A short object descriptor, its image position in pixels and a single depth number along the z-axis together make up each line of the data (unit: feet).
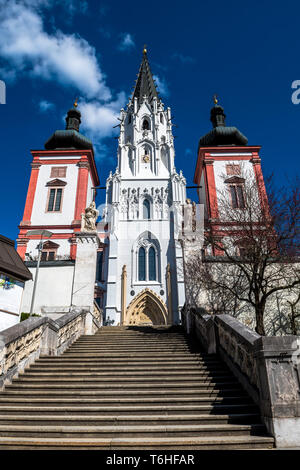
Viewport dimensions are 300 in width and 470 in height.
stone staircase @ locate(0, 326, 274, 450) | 13.17
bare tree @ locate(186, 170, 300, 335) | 34.81
